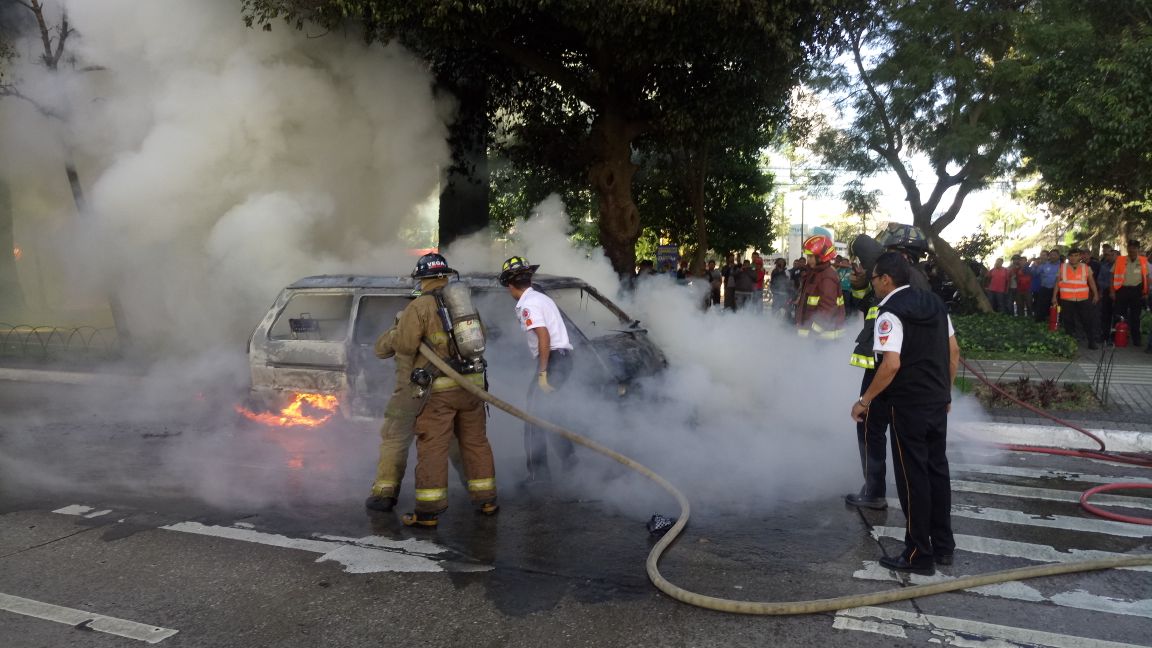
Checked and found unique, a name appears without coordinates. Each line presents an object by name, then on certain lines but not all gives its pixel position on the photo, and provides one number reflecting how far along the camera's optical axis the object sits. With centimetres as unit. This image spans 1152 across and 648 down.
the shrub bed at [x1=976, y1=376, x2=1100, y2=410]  782
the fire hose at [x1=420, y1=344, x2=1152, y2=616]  347
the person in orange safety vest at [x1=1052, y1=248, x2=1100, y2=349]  1153
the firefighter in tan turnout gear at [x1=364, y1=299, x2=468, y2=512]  496
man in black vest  396
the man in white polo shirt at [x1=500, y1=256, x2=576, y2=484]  523
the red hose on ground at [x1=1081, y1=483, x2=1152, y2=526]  472
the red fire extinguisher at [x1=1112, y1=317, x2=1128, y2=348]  1209
